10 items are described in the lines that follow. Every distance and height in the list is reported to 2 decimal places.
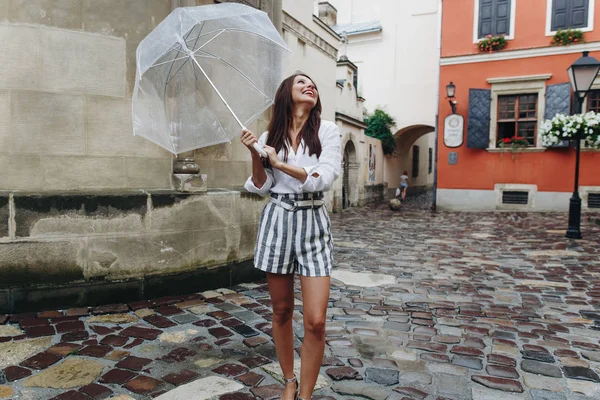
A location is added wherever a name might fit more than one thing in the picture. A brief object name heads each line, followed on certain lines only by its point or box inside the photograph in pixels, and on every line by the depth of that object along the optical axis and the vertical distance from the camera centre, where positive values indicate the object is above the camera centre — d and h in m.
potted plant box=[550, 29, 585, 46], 15.34 +4.77
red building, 15.39 +2.73
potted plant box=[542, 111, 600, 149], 9.66 +1.14
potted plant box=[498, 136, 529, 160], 16.06 +1.32
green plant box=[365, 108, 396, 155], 21.48 +2.39
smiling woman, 2.46 -0.19
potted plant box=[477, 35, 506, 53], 16.36 +4.82
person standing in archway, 21.68 -0.27
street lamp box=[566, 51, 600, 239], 9.23 +1.99
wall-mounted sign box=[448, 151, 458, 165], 17.17 +0.81
